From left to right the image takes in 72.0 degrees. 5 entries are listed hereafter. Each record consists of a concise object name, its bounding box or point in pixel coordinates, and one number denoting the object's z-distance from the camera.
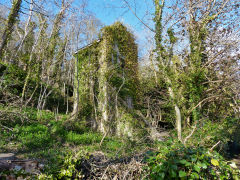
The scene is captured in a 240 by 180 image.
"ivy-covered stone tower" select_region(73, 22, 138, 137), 8.60
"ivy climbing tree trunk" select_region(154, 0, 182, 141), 6.68
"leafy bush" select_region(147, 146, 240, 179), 2.25
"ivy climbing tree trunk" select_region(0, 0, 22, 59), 5.11
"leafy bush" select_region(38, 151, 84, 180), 2.37
